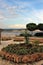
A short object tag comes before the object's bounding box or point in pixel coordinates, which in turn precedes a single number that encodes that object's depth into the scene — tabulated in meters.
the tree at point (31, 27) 7.27
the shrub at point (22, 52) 3.24
